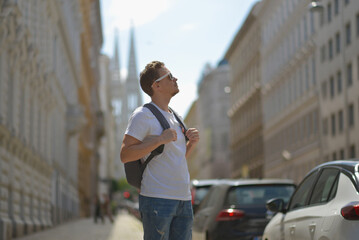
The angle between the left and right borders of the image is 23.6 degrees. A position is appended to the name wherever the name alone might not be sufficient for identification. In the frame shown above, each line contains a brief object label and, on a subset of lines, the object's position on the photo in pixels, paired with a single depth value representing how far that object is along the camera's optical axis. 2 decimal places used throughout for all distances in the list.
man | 5.59
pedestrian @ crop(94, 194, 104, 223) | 44.97
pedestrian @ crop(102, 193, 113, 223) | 46.86
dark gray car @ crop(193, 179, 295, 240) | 11.91
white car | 6.47
